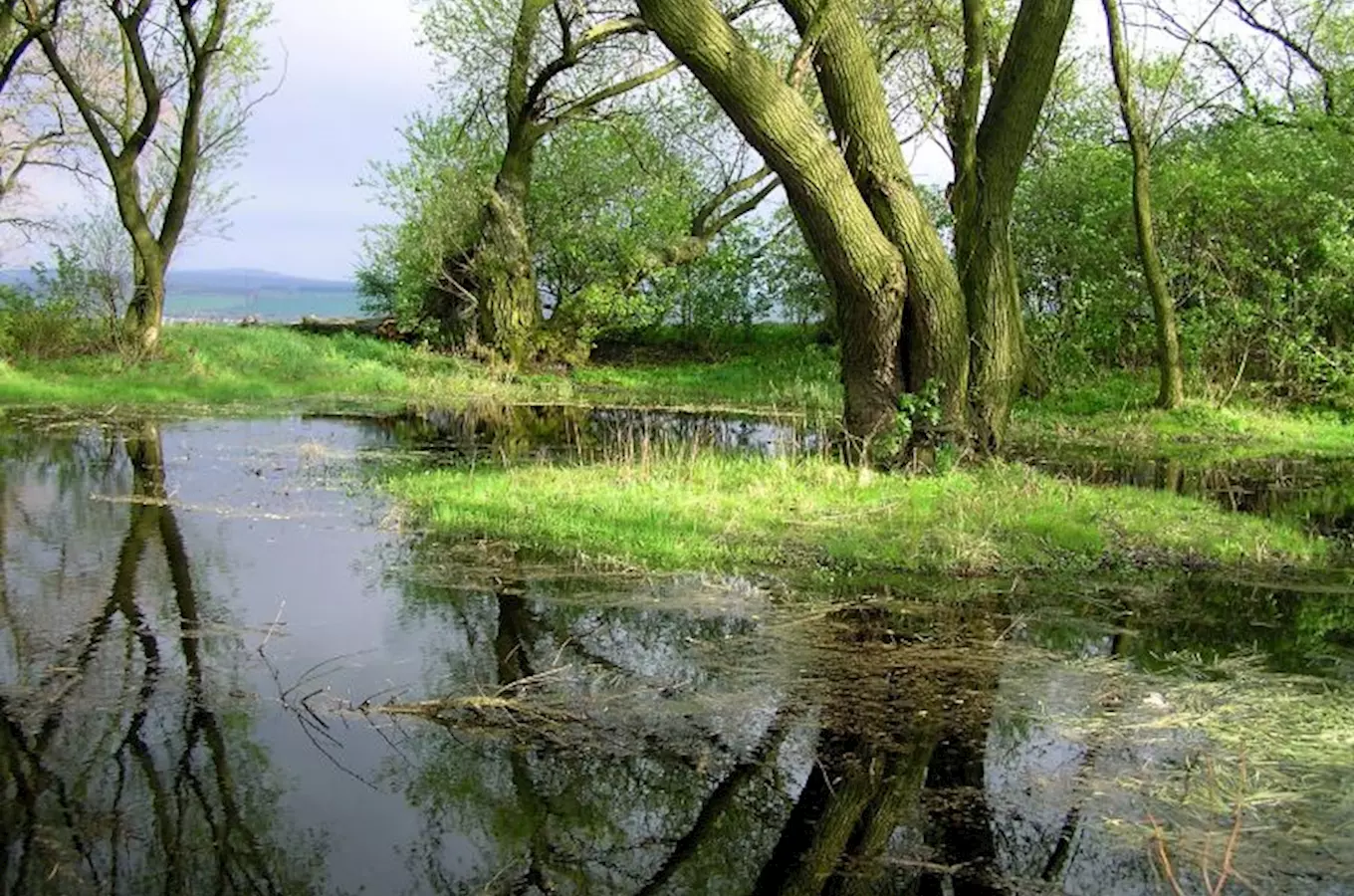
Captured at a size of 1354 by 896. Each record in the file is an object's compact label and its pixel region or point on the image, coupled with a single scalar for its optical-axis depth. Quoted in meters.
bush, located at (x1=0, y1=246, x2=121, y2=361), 19.62
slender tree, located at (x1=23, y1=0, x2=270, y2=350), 19.27
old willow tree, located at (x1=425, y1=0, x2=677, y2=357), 22.48
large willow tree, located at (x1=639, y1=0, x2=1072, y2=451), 10.42
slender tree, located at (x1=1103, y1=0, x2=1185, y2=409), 16.03
